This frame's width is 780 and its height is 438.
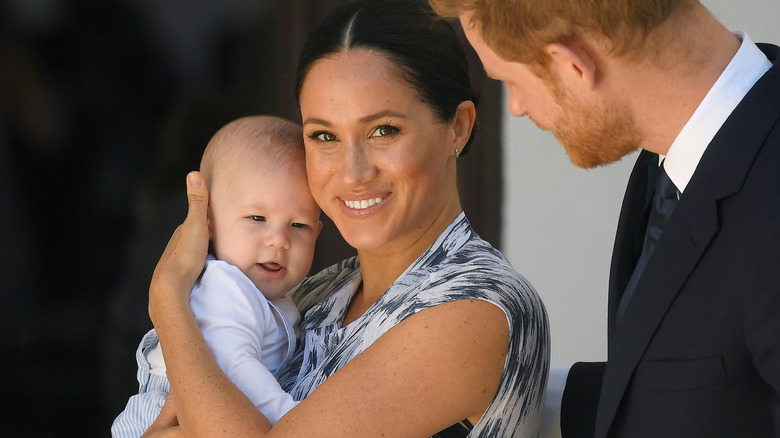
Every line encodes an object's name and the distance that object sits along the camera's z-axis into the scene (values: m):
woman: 4.35
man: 4.21
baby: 4.51
